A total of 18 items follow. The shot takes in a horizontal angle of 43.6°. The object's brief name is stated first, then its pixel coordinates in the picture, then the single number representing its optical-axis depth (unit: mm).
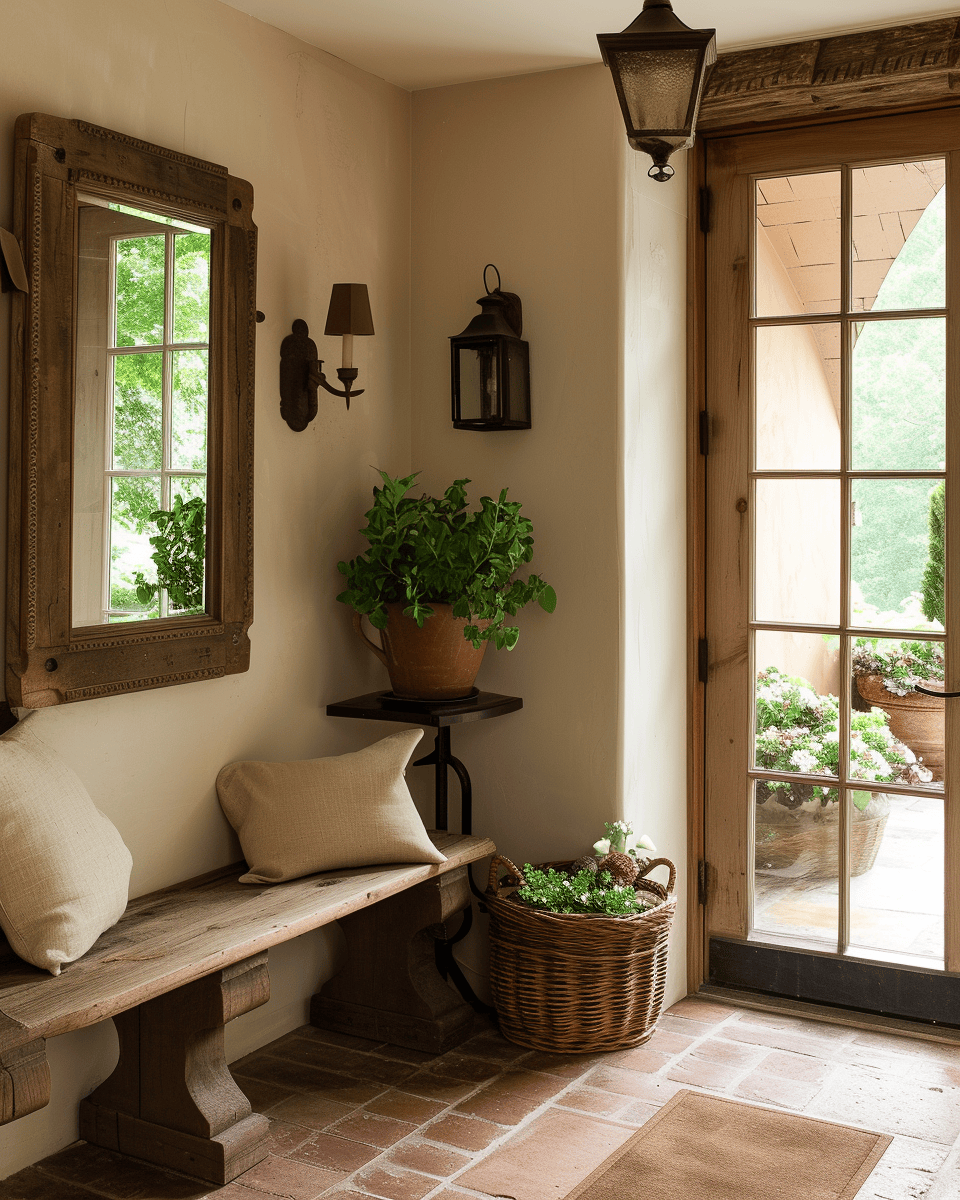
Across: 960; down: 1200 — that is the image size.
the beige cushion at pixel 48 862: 2201
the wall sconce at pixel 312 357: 3037
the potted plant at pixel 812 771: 3322
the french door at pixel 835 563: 3227
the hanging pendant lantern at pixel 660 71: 1964
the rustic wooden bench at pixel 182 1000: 2049
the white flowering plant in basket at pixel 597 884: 3016
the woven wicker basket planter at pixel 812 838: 3324
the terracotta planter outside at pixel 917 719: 3252
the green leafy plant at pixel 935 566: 3225
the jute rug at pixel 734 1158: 2420
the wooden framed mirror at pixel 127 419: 2375
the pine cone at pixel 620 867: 3111
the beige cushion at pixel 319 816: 2816
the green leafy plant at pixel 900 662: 3254
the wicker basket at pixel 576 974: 2967
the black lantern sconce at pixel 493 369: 3195
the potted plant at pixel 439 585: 3041
